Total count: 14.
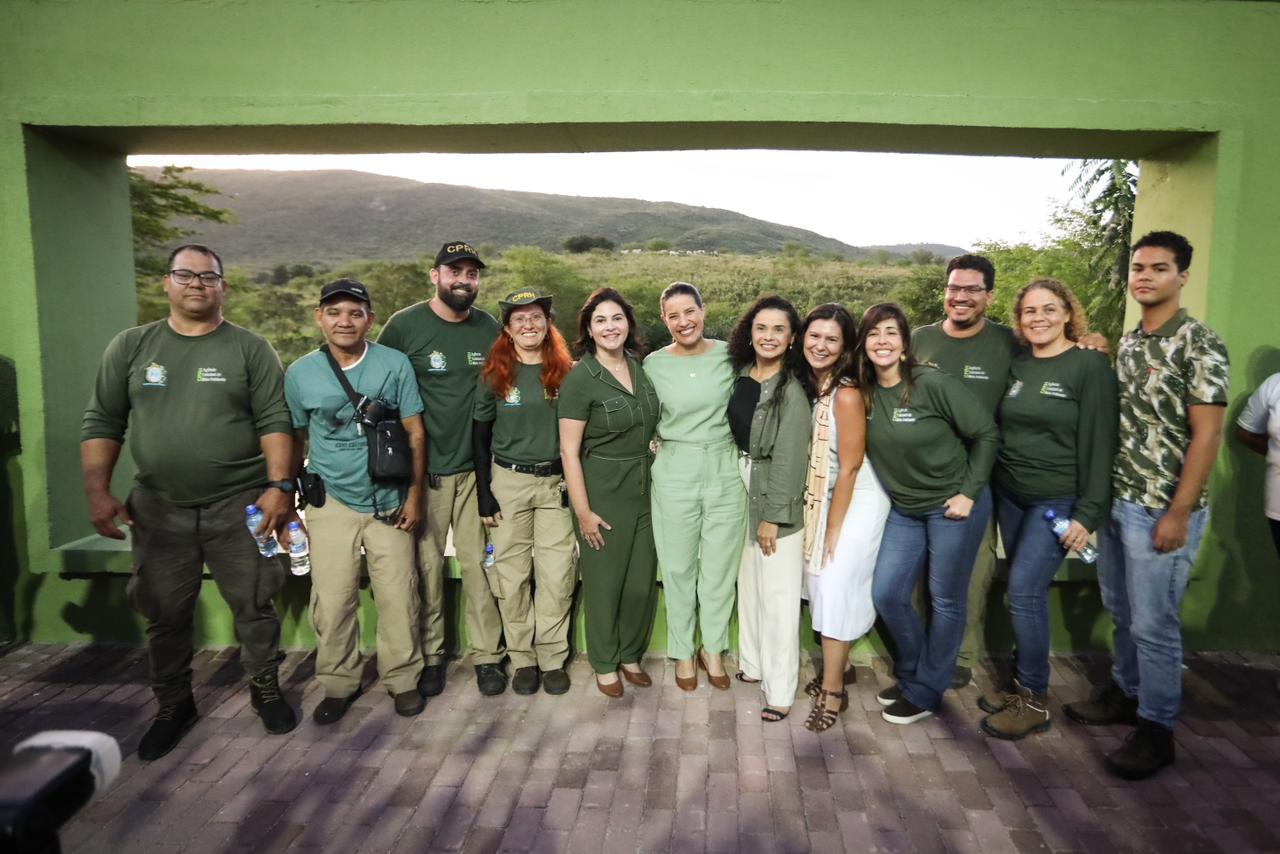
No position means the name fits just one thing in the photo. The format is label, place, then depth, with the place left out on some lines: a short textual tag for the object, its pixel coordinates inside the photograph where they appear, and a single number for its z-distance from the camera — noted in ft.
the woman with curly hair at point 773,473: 11.08
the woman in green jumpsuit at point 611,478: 11.62
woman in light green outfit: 11.71
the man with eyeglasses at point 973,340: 11.64
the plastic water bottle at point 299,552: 11.71
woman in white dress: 10.88
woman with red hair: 11.93
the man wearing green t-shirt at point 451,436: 12.31
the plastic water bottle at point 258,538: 11.13
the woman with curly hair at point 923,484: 10.60
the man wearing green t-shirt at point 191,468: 10.76
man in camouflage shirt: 9.68
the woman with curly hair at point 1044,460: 10.35
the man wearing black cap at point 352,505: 11.21
